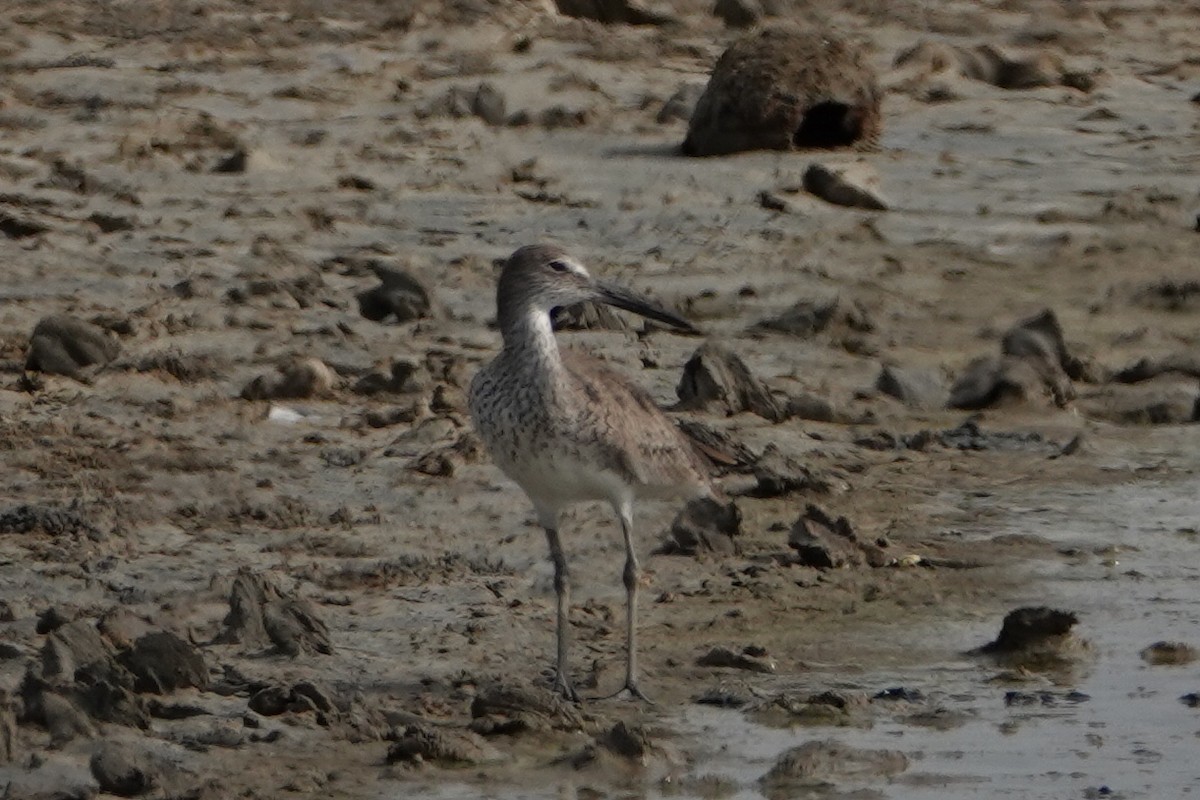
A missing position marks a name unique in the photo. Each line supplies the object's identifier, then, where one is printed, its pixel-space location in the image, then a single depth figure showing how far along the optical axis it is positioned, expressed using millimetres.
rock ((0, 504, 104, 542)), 16578
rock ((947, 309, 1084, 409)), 20453
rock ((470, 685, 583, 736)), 13781
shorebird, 14672
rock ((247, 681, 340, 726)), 13805
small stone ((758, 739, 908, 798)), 13406
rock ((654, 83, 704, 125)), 27422
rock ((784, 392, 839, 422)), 19844
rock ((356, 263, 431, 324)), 21297
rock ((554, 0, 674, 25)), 31156
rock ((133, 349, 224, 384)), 19641
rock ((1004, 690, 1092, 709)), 14812
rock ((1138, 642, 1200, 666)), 15617
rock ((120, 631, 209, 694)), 13906
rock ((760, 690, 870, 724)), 14312
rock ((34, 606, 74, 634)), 14672
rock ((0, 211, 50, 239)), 22562
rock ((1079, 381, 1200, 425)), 20375
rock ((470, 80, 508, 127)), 27141
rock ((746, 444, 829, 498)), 18094
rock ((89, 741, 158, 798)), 12508
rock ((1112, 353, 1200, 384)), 21125
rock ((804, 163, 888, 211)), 25062
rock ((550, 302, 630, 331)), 21172
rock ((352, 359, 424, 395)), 19625
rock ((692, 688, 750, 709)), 14469
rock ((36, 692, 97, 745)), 13164
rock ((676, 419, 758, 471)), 16312
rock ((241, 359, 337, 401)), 19312
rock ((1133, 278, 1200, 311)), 23375
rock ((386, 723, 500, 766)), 13289
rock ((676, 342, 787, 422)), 19406
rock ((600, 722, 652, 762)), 13437
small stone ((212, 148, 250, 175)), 24844
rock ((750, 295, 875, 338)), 21672
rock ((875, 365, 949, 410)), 20531
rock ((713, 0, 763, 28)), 32312
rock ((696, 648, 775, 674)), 15086
